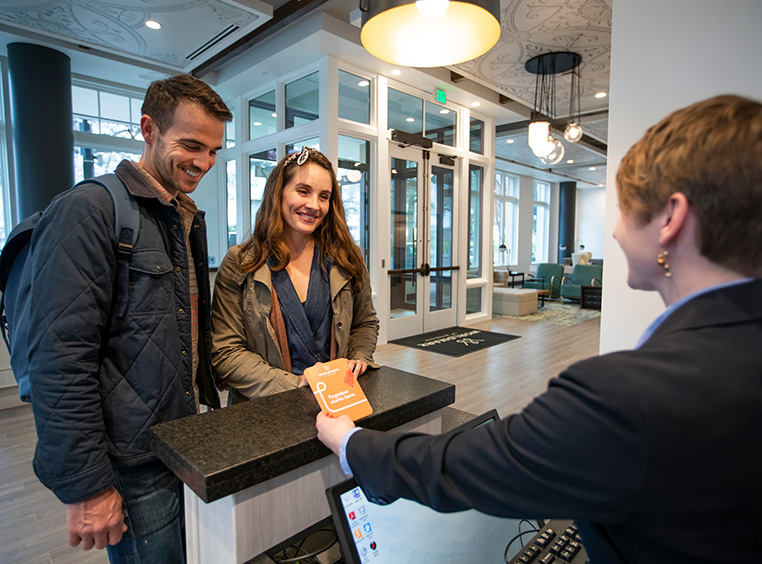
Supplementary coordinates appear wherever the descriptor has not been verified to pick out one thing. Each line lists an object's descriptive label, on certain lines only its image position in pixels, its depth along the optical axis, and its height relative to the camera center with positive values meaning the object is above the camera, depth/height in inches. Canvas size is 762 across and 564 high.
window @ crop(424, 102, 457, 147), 258.8 +75.6
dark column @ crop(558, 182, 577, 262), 597.6 +46.4
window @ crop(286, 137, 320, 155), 210.3 +52.2
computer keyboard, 31.3 -22.2
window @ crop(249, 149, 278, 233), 246.1 +42.3
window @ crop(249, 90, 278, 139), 241.8 +74.5
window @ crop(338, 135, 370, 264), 221.1 +30.7
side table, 379.2 -43.0
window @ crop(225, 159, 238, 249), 267.3 +31.5
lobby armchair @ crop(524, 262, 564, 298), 445.4 -30.9
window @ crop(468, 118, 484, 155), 288.4 +75.2
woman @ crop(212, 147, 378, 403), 51.8 -5.8
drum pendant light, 51.0 +27.2
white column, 79.6 +34.8
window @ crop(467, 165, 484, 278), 291.7 +18.3
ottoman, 339.9 -42.0
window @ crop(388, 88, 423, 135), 240.5 +76.5
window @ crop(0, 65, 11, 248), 219.5 +29.7
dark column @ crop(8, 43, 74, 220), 190.7 +53.8
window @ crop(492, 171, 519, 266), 509.4 +36.5
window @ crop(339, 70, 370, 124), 214.4 +75.8
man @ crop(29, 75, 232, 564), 34.3 -7.9
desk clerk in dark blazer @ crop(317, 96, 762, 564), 18.3 -6.8
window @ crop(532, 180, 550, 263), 590.9 +37.6
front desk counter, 27.2 -14.2
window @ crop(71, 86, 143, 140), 245.8 +77.8
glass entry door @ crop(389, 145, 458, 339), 245.3 +3.1
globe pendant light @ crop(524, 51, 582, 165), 175.0 +87.1
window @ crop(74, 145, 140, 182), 247.9 +50.3
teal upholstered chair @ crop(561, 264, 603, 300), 405.3 -29.3
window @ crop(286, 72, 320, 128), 214.5 +74.8
